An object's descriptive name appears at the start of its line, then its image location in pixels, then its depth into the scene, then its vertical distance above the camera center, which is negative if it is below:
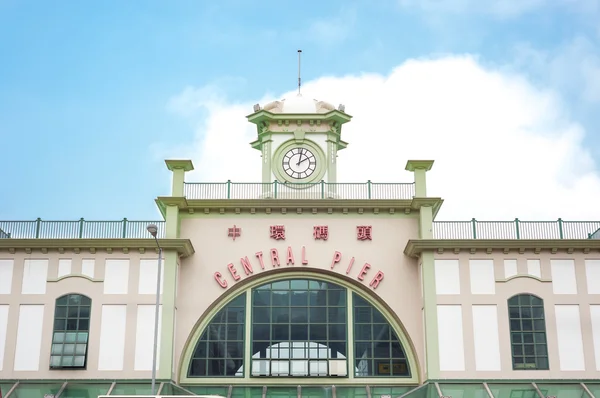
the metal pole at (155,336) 32.76 +2.94
